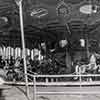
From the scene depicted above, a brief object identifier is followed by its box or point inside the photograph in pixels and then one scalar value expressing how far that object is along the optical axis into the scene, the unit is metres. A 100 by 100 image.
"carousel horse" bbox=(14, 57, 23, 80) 7.83
